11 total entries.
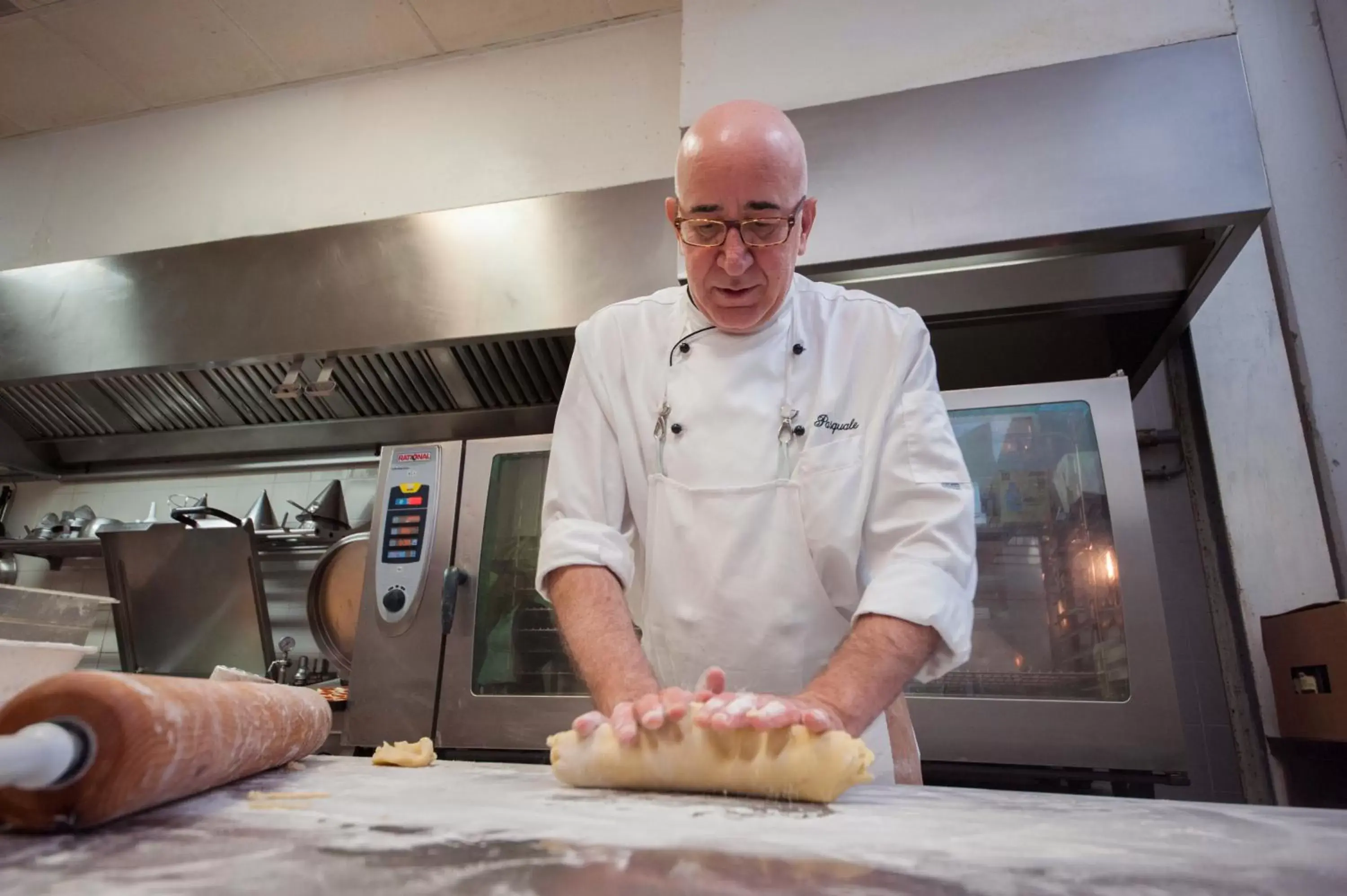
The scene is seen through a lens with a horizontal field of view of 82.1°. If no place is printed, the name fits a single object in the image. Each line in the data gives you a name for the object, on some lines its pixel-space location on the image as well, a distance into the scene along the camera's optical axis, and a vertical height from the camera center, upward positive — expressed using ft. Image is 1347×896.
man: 3.30 +0.90
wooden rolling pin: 1.87 -0.21
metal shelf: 8.55 +1.32
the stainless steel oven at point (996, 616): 4.97 +0.41
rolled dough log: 2.36 -0.28
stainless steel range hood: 5.21 +3.09
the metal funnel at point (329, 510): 8.40 +1.65
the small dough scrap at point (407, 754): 3.48 -0.38
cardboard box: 4.71 +0.07
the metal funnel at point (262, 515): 8.67 +1.64
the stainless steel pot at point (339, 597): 7.78 +0.68
